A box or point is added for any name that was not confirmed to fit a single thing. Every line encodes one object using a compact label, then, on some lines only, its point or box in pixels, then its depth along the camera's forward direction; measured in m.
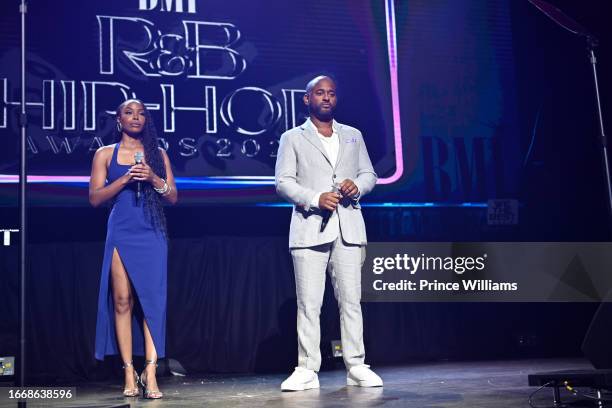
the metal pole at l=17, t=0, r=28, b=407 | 3.02
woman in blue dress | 3.91
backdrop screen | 5.00
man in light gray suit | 3.92
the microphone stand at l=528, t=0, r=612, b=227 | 4.28
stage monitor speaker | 3.52
